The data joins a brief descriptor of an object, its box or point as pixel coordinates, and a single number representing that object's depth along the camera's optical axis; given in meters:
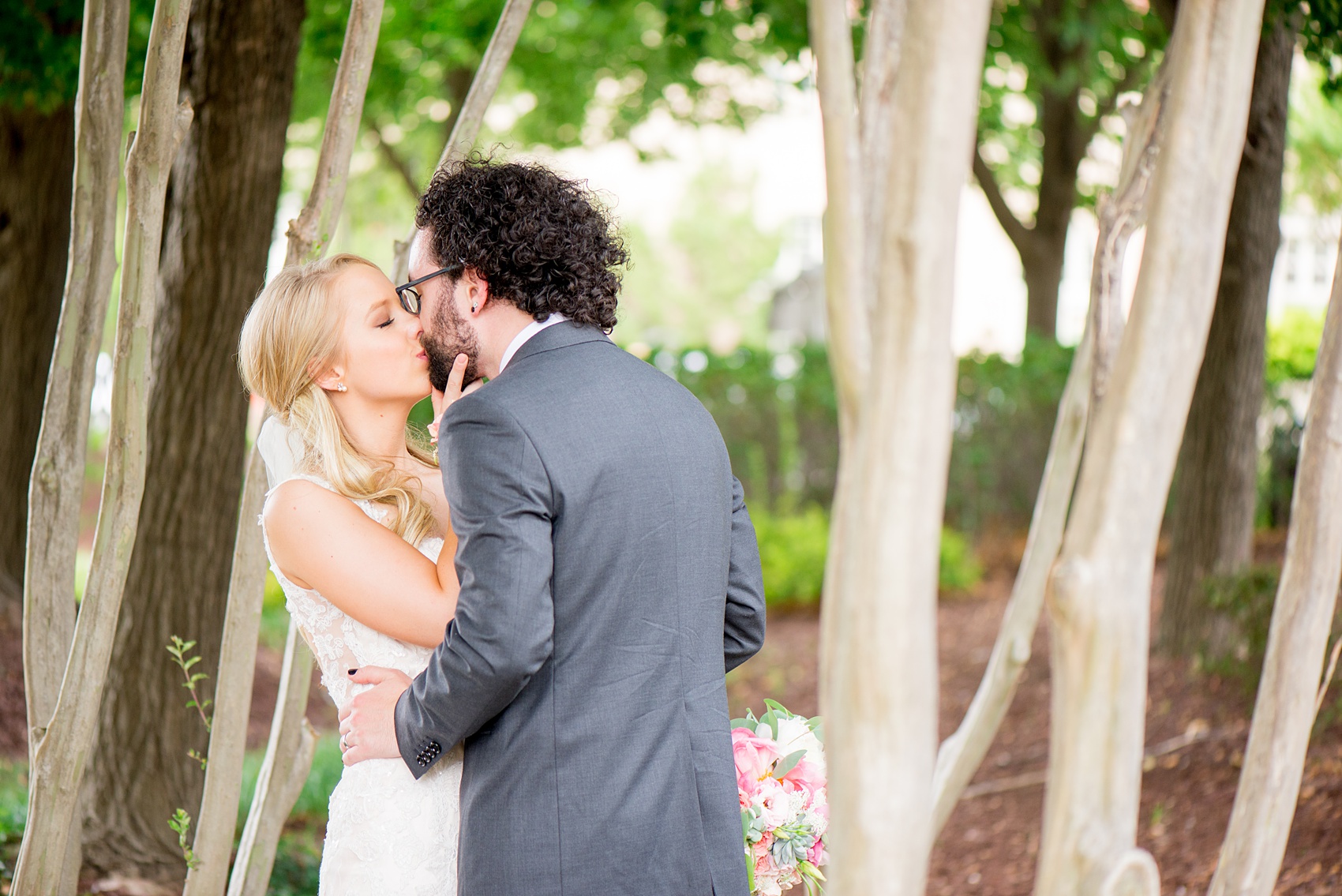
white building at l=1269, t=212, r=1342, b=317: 22.56
